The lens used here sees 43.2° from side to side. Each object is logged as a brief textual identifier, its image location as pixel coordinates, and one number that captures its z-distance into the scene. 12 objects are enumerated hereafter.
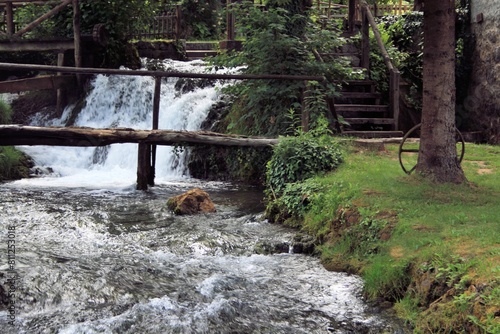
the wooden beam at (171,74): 10.86
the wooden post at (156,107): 11.29
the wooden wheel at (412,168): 8.45
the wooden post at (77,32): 17.62
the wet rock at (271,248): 7.32
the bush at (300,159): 9.20
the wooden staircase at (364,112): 12.70
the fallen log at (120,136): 10.73
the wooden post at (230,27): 18.30
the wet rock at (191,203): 9.28
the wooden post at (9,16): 18.38
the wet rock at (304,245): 7.25
